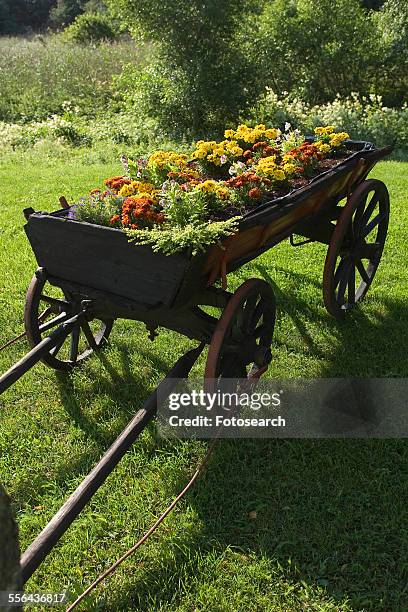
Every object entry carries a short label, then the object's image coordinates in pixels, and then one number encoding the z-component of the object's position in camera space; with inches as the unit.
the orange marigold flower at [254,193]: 116.7
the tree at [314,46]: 432.1
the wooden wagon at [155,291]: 99.3
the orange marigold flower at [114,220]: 105.7
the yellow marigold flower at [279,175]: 128.3
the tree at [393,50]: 440.5
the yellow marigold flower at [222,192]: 116.4
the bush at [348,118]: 350.6
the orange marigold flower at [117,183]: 120.2
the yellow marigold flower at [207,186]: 111.2
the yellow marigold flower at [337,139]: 156.3
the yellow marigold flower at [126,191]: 114.8
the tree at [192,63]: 339.6
